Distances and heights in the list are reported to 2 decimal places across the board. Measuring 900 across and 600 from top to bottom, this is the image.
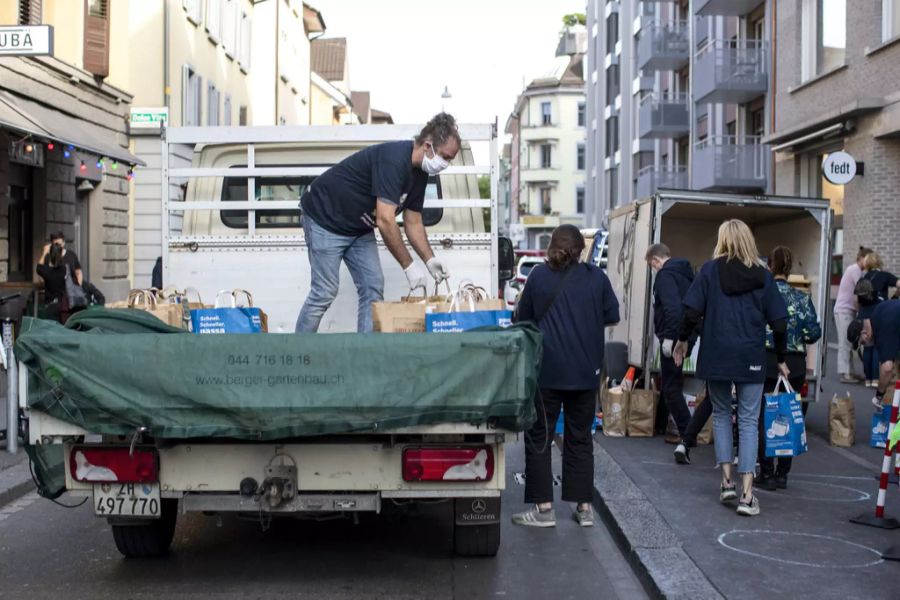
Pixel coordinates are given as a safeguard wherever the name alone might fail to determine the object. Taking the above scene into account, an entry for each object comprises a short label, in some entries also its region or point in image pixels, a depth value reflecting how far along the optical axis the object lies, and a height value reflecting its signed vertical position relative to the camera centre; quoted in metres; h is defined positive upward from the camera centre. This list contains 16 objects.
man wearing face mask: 7.03 +0.36
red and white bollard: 6.90 -1.31
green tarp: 5.30 -0.49
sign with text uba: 12.20 +2.35
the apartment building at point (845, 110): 18.69 +2.80
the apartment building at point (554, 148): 85.12 +9.09
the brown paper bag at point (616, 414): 10.85 -1.26
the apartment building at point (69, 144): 16.62 +1.80
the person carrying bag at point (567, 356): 6.96 -0.47
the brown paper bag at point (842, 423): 10.29 -1.25
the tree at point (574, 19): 90.19 +19.27
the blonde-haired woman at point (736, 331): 7.35 -0.34
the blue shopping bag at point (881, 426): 9.23 -1.15
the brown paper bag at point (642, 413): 10.78 -1.24
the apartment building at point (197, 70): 26.53 +5.43
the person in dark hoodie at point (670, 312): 9.79 -0.30
